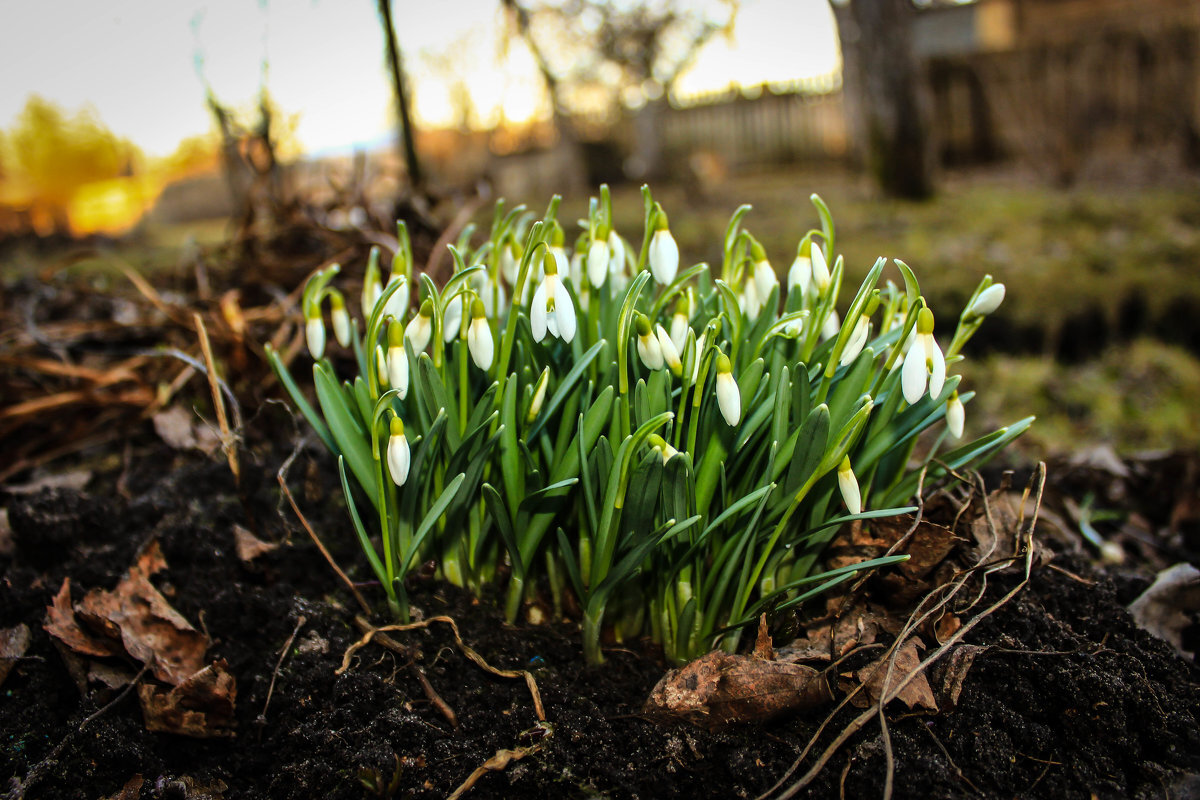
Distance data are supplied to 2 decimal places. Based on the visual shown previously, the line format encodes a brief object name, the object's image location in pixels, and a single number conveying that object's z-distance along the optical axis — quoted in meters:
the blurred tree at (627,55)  7.67
